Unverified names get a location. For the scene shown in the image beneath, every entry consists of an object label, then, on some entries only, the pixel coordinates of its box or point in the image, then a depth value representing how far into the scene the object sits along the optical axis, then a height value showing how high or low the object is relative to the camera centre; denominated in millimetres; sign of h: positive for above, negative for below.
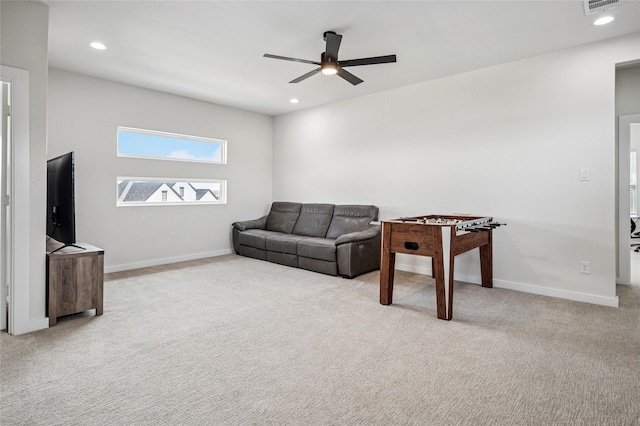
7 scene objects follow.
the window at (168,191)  4828 +349
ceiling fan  2984 +1446
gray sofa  4379 -371
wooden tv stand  2697 -574
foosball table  2924 -285
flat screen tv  2791 +104
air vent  2611 +1675
